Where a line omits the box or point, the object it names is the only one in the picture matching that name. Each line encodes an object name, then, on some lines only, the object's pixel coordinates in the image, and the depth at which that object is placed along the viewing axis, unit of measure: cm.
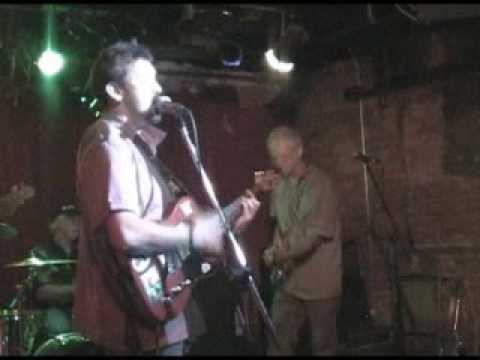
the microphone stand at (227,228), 258
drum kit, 447
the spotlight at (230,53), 591
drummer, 486
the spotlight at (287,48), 564
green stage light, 541
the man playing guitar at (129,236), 216
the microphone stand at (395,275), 539
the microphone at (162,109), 254
